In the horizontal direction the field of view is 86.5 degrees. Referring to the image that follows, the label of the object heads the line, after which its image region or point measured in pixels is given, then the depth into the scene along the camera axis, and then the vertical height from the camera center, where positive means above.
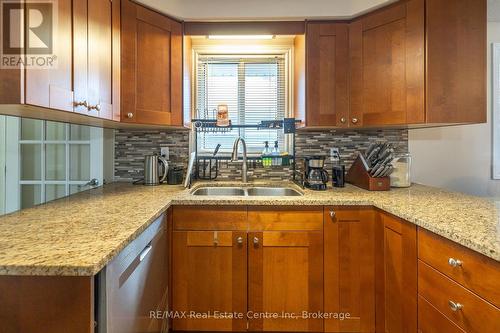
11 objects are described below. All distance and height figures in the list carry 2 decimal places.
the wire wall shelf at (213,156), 2.09 +0.12
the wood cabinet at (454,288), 0.84 -0.44
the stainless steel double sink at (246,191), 2.06 -0.21
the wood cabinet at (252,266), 1.57 -0.60
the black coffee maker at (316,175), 1.86 -0.07
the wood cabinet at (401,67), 1.59 +0.63
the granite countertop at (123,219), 0.73 -0.23
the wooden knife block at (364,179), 1.79 -0.10
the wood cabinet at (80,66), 0.99 +0.45
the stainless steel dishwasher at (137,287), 0.78 -0.46
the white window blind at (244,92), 2.35 +0.64
